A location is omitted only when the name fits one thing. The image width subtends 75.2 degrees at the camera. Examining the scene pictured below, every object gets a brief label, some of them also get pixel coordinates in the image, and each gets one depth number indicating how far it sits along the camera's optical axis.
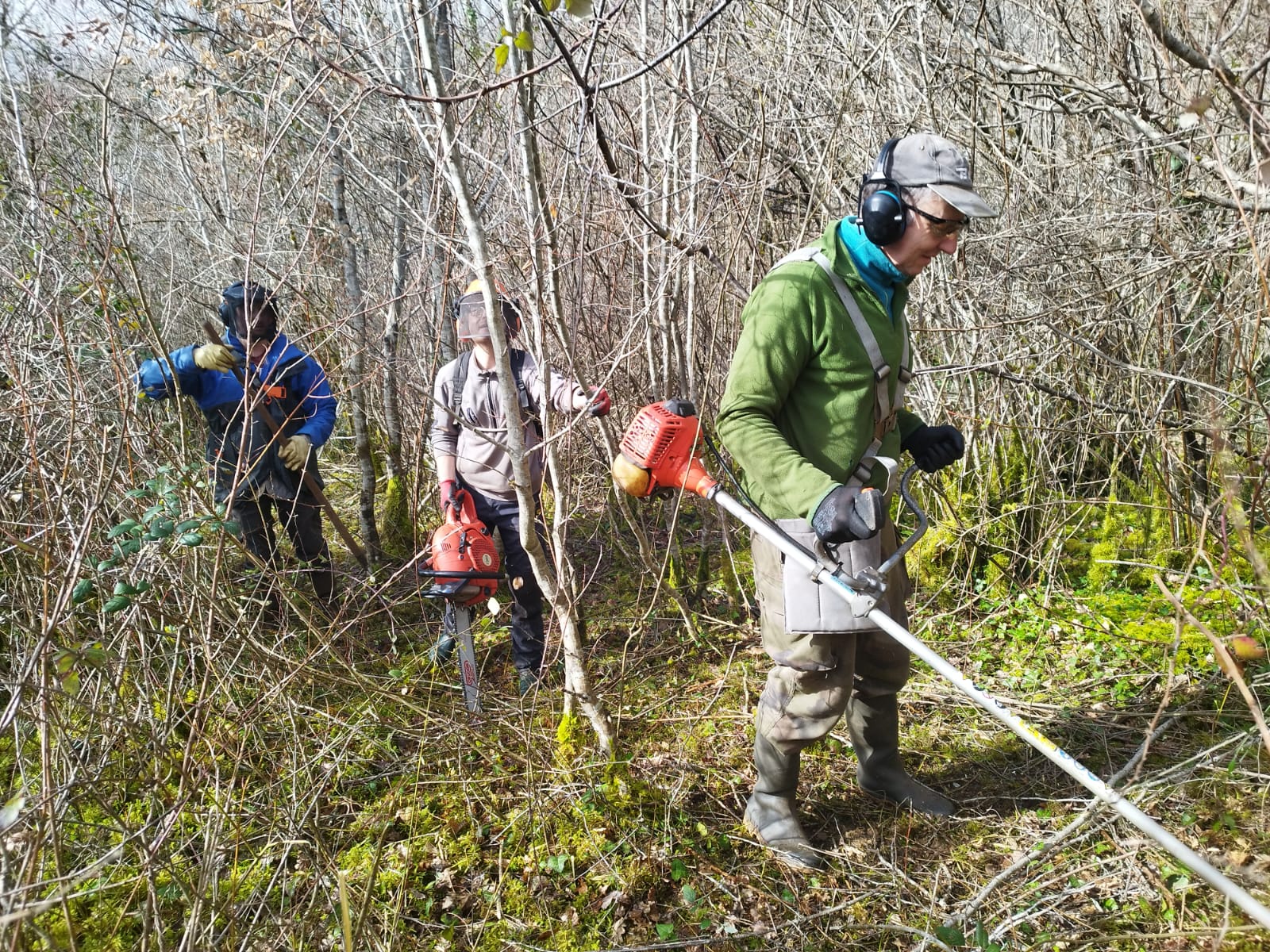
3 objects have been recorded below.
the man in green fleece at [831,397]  2.20
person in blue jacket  3.79
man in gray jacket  3.64
